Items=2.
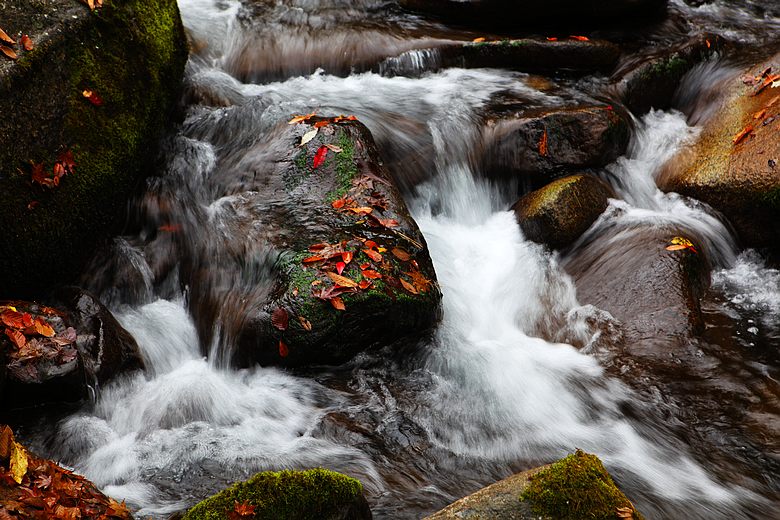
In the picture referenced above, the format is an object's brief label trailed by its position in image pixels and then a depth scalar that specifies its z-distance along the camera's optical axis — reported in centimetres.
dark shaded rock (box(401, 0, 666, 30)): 911
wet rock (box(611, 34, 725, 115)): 859
